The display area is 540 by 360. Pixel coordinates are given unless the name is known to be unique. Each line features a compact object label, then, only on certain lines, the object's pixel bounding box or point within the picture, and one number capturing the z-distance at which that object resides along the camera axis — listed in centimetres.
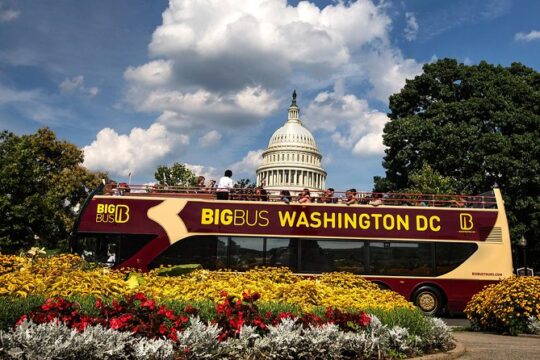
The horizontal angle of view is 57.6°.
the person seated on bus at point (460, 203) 1731
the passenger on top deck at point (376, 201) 1673
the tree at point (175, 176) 5628
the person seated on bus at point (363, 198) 1691
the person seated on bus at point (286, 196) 1632
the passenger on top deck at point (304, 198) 1655
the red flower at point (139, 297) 674
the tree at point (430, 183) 3027
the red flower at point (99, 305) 650
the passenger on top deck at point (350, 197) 1672
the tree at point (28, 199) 3006
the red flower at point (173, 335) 606
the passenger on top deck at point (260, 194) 1641
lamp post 3003
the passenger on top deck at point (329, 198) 1667
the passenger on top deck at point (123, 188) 1644
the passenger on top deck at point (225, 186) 1661
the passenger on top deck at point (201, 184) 1691
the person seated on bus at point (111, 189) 1648
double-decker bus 1580
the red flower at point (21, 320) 579
